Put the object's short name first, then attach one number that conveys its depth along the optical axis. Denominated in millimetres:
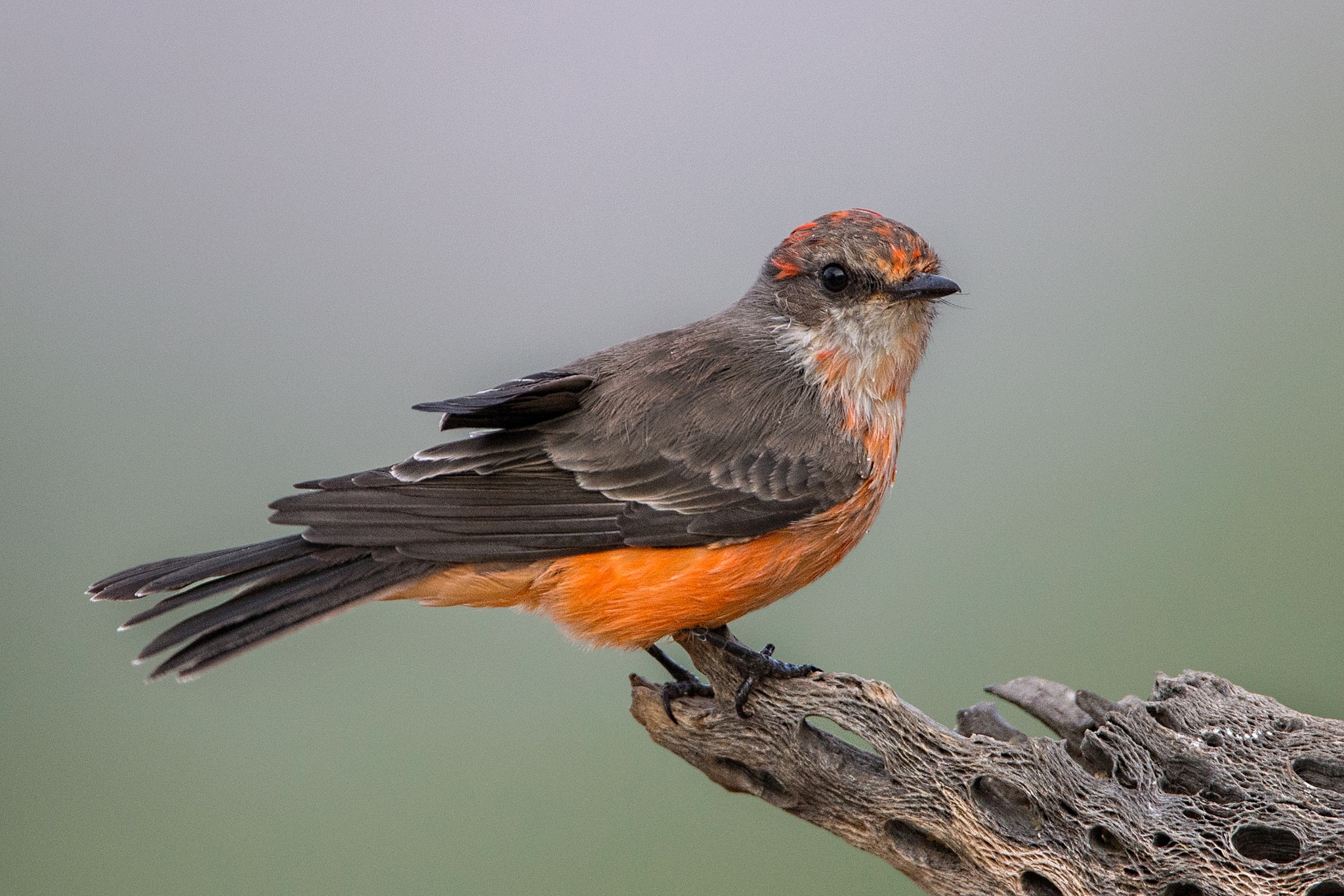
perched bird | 5672
